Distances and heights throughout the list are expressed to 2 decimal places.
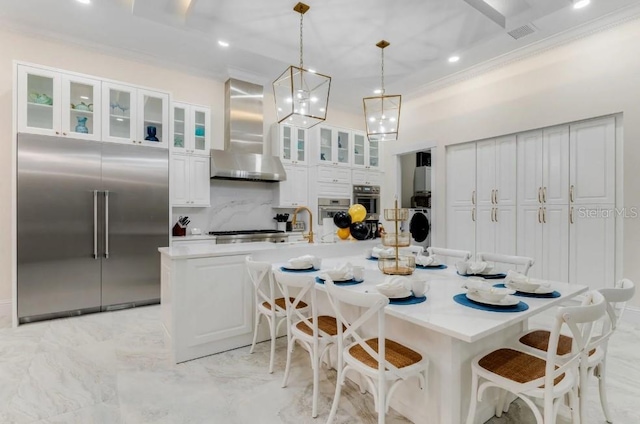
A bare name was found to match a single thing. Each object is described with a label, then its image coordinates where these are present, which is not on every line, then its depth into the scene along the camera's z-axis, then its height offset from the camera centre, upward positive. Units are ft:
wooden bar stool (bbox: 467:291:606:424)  4.17 -2.37
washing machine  20.15 -0.99
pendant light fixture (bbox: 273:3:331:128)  8.39 +2.97
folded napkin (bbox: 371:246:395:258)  8.90 -1.19
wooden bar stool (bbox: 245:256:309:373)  7.47 -2.39
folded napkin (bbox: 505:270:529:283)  6.06 -1.28
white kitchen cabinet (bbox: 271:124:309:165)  17.46 +3.61
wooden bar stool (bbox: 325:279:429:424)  4.82 -2.41
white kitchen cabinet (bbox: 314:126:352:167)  18.48 +3.74
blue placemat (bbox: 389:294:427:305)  5.33 -1.51
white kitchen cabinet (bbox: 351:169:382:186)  19.99 +2.08
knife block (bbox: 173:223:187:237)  14.73 -0.98
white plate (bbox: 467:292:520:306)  5.13 -1.45
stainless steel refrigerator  11.04 -0.56
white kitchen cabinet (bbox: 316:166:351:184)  18.47 +2.06
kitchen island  4.95 -2.15
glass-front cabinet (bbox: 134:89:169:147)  13.07 +3.73
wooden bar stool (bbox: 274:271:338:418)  6.16 -2.49
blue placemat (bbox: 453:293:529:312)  5.02 -1.52
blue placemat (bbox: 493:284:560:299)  5.71 -1.50
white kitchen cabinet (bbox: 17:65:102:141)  10.99 +3.74
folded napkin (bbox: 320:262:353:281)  6.68 -1.32
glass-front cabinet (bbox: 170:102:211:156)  14.65 +3.69
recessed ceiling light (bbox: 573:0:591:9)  10.02 +6.46
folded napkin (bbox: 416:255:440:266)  8.38 -1.32
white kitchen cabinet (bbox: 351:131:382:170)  20.21 +3.65
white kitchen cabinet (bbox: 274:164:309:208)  17.53 +1.16
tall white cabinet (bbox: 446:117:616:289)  12.03 +0.49
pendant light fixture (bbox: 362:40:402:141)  10.27 +3.01
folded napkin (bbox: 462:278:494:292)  5.28 -1.27
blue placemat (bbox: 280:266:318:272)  7.89 -1.46
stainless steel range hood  15.61 +3.62
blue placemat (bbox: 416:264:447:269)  8.37 -1.46
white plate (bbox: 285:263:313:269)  7.87 -1.36
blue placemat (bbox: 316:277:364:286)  6.61 -1.49
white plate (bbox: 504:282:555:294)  5.77 -1.42
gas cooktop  15.23 -1.10
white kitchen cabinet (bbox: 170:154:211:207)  14.47 +1.31
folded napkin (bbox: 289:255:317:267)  7.89 -1.25
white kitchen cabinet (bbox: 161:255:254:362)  8.20 -2.53
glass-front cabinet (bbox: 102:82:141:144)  12.34 +3.76
